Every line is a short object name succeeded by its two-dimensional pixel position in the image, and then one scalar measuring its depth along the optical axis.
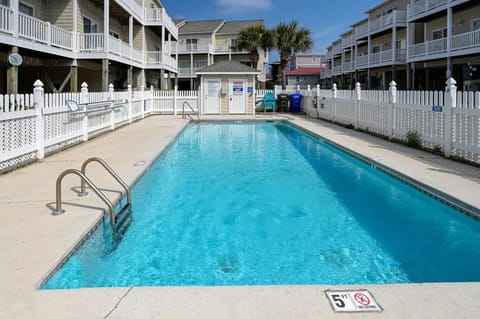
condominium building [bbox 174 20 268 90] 48.97
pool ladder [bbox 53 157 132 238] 4.94
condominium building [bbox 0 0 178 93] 14.55
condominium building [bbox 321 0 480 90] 23.75
